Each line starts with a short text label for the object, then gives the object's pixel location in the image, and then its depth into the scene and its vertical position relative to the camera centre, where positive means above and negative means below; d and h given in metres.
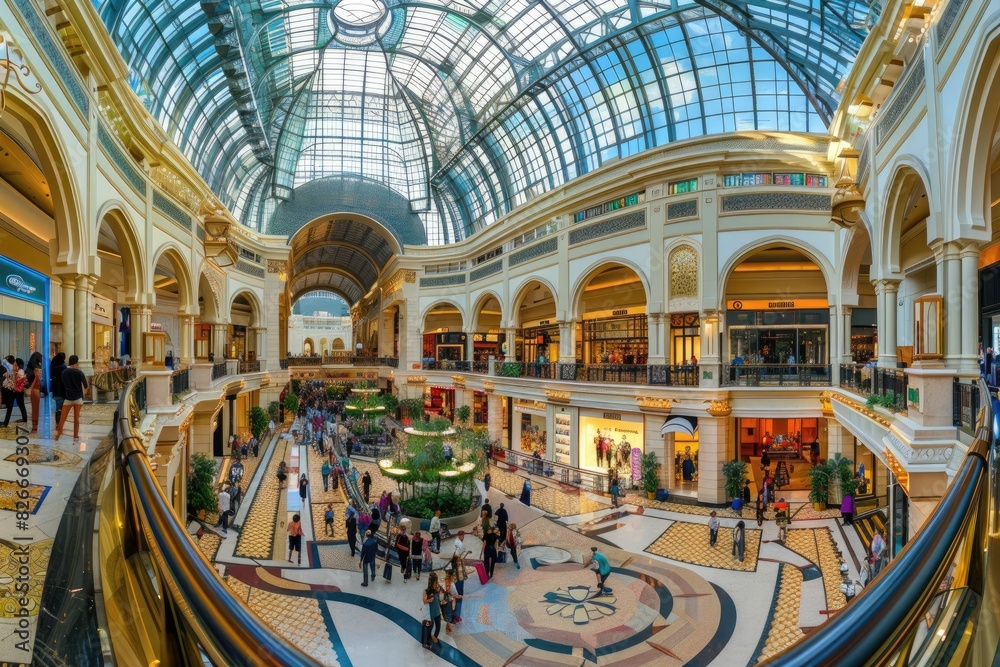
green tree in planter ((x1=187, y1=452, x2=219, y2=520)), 14.98 -3.91
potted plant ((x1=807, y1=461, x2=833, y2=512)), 15.57 -3.86
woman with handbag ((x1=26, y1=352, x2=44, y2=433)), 5.98 -0.55
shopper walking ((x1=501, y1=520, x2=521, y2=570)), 12.27 -4.31
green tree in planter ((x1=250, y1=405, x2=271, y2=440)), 26.55 -3.72
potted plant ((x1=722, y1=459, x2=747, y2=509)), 16.23 -3.78
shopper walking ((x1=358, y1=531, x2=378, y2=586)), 11.09 -4.17
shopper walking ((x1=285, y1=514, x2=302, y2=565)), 11.98 -4.08
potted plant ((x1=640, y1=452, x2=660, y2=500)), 17.47 -4.03
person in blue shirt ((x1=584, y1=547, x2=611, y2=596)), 10.68 -4.26
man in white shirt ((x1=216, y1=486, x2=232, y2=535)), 14.02 -4.17
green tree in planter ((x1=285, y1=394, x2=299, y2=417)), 33.44 -3.59
